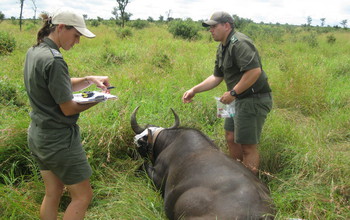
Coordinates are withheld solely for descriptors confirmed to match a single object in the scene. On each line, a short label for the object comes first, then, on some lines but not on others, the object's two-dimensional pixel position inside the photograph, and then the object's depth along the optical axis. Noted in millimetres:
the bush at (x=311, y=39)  14227
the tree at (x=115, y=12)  36100
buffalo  2441
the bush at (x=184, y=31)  15781
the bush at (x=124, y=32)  14377
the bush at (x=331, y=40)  16591
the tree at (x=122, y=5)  32469
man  3131
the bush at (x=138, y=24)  26522
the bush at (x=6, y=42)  9211
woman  2033
